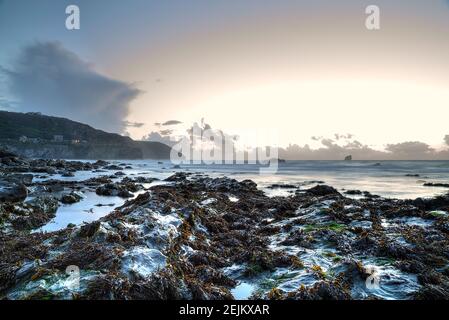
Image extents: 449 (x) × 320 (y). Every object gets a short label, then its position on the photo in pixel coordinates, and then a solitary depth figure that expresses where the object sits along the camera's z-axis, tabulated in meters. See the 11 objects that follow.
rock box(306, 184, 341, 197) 23.70
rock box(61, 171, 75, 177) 35.09
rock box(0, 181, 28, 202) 14.97
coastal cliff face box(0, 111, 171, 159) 130.75
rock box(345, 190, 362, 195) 26.05
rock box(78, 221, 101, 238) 7.60
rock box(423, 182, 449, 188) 33.47
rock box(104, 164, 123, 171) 59.19
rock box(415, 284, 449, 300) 5.77
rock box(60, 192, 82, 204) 16.75
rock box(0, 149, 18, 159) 47.94
